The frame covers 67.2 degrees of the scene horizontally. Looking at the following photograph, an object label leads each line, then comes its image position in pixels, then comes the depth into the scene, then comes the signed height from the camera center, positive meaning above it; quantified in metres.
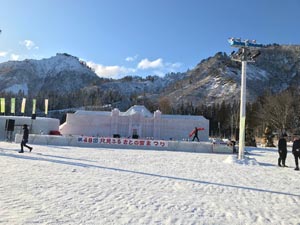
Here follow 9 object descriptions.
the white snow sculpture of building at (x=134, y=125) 31.14 +0.48
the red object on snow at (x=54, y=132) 28.06 -0.88
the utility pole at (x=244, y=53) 14.88 +5.40
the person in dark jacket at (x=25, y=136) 13.35 -0.77
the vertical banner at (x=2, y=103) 27.76 +2.36
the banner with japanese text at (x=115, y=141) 19.96 -1.18
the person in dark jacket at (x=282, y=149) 11.88 -0.75
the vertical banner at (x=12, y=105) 28.25 +2.27
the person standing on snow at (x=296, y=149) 11.20 -0.67
